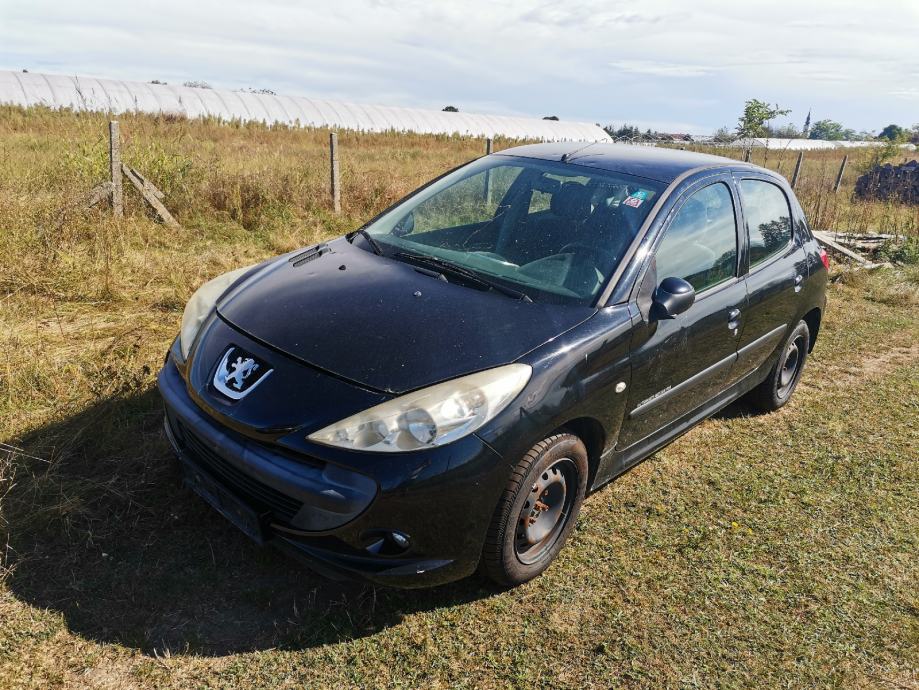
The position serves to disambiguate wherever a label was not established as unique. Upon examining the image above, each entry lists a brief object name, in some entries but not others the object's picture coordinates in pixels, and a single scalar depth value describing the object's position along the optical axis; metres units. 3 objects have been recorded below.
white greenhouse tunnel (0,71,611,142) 22.08
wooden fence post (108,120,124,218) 7.30
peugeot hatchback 2.23
